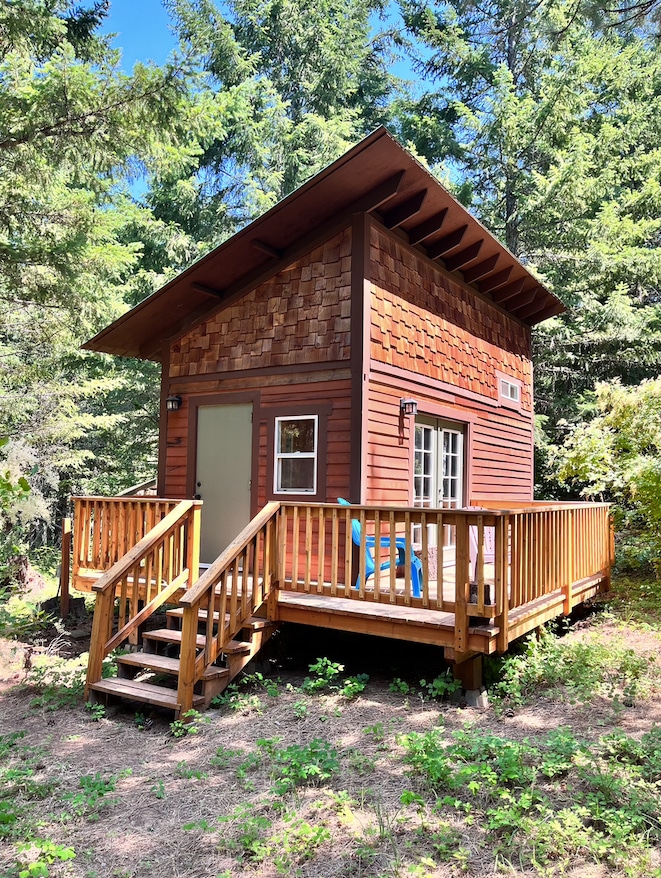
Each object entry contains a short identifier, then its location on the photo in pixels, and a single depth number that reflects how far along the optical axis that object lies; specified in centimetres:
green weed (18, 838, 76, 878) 301
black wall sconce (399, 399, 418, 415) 763
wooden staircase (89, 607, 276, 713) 530
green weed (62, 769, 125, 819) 369
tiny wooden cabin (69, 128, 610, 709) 578
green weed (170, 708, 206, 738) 484
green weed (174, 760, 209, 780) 411
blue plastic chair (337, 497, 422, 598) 634
